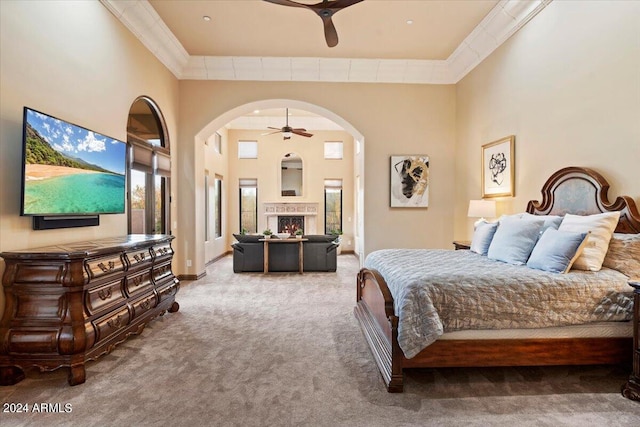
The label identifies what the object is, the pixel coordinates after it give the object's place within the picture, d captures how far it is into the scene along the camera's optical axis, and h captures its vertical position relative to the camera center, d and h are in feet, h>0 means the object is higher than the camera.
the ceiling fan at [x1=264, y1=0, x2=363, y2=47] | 10.25 +6.69
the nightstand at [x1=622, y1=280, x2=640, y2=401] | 6.88 -3.12
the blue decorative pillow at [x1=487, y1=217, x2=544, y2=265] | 9.49 -0.88
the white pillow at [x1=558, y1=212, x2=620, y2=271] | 8.24 -0.66
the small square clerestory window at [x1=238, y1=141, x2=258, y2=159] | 31.48 +6.16
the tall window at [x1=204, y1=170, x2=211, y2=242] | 24.89 -0.01
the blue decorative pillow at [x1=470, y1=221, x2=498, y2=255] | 11.63 -0.94
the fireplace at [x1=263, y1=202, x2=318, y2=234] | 30.99 -0.13
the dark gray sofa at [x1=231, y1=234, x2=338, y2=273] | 21.18 -2.74
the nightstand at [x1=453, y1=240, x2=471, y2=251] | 14.65 -1.51
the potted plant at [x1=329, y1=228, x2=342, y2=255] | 30.98 -1.86
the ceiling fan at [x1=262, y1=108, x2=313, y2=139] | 24.36 +6.22
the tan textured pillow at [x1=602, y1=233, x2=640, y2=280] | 8.09 -1.11
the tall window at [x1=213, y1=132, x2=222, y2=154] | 27.30 +6.10
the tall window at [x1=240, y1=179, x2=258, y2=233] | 31.55 +0.86
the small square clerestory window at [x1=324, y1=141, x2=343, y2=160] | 31.65 +6.14
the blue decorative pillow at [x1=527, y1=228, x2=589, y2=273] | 8.08 -1.02
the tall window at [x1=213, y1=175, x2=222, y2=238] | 28.14 +0.71
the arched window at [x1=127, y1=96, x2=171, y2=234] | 13.87 +2.02
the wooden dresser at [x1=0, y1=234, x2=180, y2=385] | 7.46 -2.35
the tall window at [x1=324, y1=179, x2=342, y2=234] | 31.73 +0.54
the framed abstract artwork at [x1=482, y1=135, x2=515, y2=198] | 13.87 +2.02
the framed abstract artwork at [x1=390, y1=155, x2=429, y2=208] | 19.02 +1.84
